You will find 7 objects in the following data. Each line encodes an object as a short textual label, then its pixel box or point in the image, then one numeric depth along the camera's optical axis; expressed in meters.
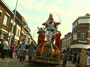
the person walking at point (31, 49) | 11.23
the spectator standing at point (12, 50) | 15.38
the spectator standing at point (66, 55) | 10.14
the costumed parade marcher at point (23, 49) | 11.02
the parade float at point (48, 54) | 9.01
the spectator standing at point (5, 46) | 12.43
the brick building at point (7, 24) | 21.09
